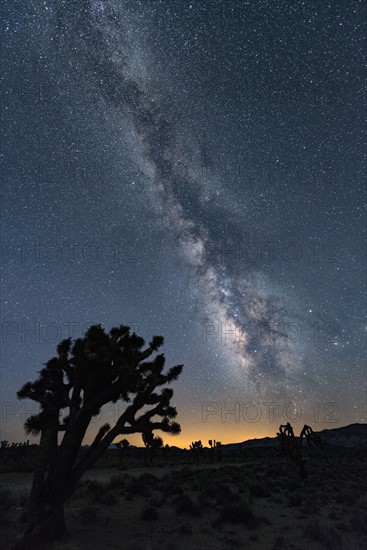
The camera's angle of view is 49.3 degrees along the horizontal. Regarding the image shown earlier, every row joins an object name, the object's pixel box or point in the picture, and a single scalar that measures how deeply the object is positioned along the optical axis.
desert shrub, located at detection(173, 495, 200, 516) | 13.69
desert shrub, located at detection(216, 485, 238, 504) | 15.37
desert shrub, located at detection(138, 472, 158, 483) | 22.20
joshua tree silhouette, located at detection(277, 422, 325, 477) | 23.48
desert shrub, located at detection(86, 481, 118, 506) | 15.59
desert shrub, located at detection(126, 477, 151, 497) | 17.85
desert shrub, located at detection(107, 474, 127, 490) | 19.58
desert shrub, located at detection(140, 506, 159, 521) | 12.97
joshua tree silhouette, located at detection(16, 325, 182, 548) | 10.52
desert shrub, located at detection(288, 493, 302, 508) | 15.77
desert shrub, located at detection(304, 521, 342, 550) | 10.16
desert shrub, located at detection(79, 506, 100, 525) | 12.37
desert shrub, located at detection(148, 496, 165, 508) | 14.98
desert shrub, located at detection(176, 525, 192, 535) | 11.41
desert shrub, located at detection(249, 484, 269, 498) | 18.03
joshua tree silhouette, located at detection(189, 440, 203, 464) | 53.34
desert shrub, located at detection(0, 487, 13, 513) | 13.62
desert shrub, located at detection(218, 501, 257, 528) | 12.64
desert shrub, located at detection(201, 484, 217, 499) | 16.84
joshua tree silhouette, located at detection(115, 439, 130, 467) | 43.62
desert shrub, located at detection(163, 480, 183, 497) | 17.34
